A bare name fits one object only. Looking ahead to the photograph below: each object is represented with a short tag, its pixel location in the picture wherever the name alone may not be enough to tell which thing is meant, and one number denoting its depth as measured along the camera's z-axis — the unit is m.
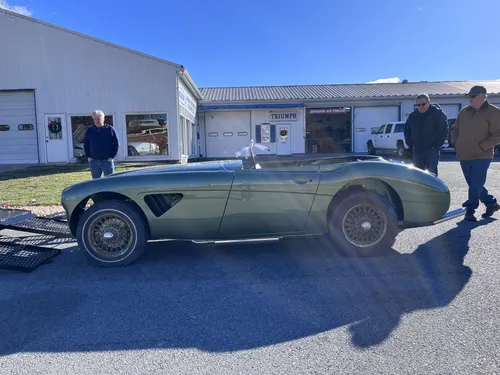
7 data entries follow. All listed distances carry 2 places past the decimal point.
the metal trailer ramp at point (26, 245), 3.80
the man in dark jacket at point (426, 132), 5.56
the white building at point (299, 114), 23.12
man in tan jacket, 5.06
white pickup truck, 19.06
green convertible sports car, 3.79
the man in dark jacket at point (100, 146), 6.23
